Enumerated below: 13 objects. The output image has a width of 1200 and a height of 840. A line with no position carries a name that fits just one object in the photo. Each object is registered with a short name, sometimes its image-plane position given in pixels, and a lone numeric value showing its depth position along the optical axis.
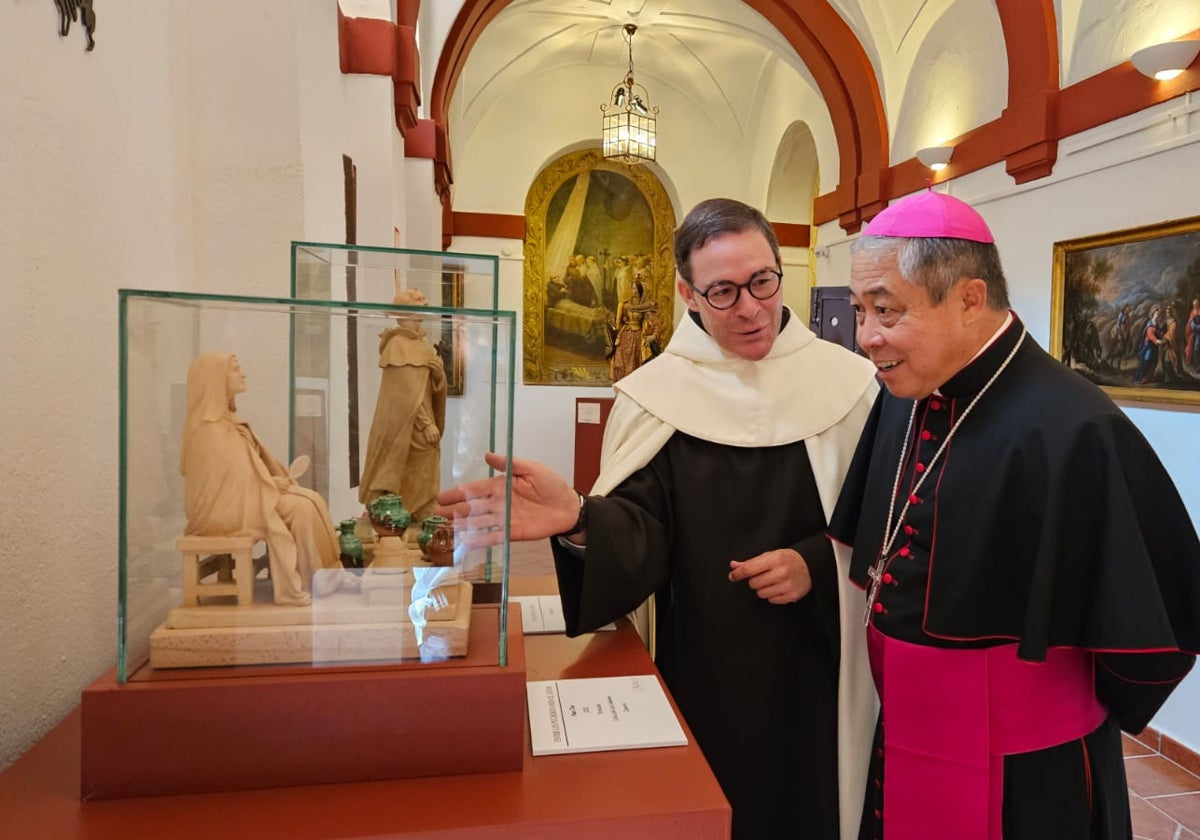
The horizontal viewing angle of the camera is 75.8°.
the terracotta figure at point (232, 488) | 1.10
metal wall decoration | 1.39
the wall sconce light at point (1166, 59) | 4.04
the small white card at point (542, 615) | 1.91
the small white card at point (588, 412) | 9.30
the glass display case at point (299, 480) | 1.09
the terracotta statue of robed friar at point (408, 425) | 1.22
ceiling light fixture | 9.57
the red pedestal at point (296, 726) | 1.07
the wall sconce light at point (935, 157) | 6.37
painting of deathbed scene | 12.00
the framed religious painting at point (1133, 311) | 4.18
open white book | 1.29
